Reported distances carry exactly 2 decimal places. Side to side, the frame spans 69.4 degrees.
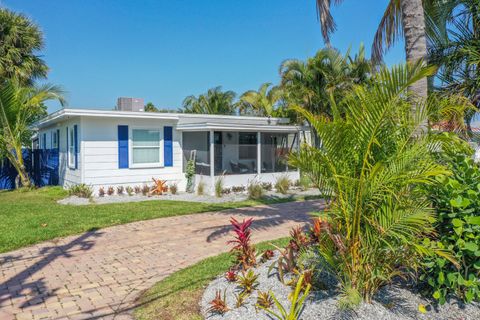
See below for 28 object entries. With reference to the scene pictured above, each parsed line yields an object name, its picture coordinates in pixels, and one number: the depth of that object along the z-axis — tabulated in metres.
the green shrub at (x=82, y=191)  11.61
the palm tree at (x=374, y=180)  3.18
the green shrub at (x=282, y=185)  13.06
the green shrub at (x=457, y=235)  3.29
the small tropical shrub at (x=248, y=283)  3.88
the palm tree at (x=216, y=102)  29.53
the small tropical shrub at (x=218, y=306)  3.60
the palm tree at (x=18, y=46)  14.91
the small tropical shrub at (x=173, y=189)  12.84
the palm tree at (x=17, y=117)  12.45
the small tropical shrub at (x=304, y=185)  13.86
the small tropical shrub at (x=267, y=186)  13.52
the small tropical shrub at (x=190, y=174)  13.37
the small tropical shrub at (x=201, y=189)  12.54
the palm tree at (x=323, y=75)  15.27
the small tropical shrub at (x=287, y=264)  4.00
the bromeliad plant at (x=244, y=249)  4.35
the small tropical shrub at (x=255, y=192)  12.11
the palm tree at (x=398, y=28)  5.11
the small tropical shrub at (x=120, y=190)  12.29
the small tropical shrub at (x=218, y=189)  12.23
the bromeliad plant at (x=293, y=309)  3.19
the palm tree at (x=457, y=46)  7.13
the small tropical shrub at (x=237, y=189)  13.22
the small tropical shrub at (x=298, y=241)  4.43
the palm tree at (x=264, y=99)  23.68
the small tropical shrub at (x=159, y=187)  12.55
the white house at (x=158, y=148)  12.06
